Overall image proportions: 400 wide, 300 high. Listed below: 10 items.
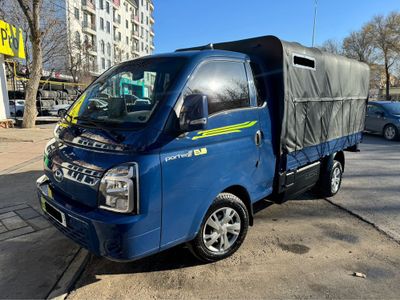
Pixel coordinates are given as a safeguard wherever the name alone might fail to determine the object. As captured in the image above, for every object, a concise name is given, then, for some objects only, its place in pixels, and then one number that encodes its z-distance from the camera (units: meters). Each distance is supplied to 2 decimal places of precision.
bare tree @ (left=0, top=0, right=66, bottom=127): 13.45
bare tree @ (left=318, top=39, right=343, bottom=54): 58.59
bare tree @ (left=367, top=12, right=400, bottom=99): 47.12
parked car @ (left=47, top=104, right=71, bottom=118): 24.73
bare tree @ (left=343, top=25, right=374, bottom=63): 51.19
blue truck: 2.61
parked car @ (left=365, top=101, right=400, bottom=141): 12.96
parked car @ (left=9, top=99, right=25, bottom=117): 23.83
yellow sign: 13.50
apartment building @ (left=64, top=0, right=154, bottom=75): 41.69
